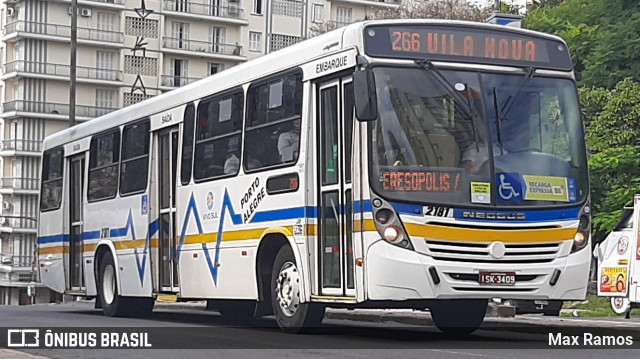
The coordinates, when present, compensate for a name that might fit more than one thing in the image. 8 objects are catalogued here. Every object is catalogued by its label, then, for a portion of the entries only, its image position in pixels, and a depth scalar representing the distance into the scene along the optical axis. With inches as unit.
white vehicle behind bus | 988.6
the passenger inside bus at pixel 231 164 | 671.1
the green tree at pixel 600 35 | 1740.9
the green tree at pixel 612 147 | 1578.5
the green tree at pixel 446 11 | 2150.6
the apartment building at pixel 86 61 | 3572.8
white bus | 540.7
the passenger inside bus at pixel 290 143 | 602.2
